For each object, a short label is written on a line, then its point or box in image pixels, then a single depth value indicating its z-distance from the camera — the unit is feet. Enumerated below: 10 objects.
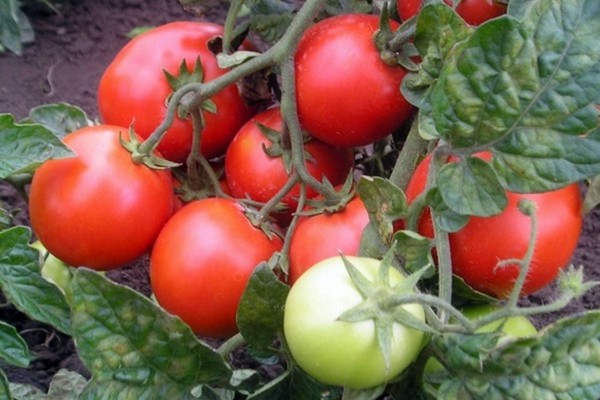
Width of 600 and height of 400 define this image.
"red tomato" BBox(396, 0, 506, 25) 1.95
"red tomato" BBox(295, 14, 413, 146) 1.98
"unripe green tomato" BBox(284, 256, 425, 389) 1.66
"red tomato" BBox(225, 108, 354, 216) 2.09
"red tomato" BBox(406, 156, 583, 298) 1.80
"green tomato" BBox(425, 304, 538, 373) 1.82
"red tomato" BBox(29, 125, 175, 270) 2.01
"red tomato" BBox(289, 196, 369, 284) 1.95
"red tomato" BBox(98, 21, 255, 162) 2.13
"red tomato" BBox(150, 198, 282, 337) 2.00
